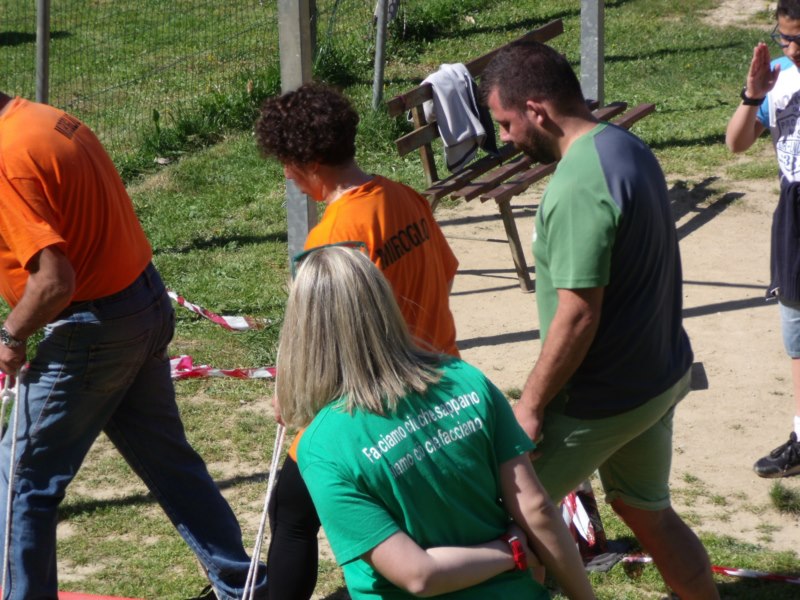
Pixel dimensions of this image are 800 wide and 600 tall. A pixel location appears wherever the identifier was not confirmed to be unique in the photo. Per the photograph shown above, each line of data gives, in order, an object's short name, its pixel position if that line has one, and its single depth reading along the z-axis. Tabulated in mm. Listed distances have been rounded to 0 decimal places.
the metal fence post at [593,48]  16094
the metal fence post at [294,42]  9898
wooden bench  13633
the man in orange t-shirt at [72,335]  6418
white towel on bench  14398
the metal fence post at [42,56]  13562
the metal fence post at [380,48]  19000
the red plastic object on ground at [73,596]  7781
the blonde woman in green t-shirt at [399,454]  4336
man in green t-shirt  5770
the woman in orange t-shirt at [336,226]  6328
